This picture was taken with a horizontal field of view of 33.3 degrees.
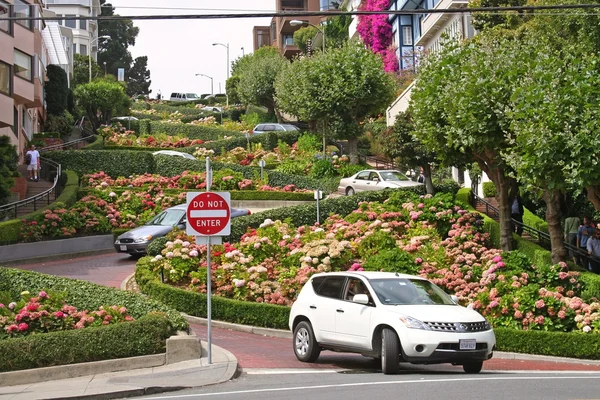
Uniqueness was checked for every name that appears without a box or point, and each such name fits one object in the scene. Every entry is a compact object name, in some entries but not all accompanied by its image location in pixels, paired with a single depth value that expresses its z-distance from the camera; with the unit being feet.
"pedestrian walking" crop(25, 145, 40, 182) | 134.82
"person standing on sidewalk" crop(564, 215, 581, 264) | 87.10
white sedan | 123.54
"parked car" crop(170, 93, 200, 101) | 431.59
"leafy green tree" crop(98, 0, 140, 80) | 486.38
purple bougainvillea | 243.40
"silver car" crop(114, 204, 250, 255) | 97.45
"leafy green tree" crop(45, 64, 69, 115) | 219.20
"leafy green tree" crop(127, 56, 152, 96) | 509.76
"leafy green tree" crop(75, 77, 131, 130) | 257.96
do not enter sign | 51.19
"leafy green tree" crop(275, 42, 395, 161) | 160.76
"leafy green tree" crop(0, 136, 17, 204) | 107.71
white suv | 45.93
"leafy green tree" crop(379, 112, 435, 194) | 112.47
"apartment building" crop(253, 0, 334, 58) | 352.08
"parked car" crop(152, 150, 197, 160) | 152.15
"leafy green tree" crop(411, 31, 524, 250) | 85.87
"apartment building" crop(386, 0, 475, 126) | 174.70
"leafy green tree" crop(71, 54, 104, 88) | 351.32
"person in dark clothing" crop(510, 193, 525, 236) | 98.89
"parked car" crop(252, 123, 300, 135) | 209.53
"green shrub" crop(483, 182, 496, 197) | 127.34
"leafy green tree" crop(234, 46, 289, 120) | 268.00
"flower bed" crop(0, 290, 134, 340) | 52.80
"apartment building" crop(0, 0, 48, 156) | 131.75
